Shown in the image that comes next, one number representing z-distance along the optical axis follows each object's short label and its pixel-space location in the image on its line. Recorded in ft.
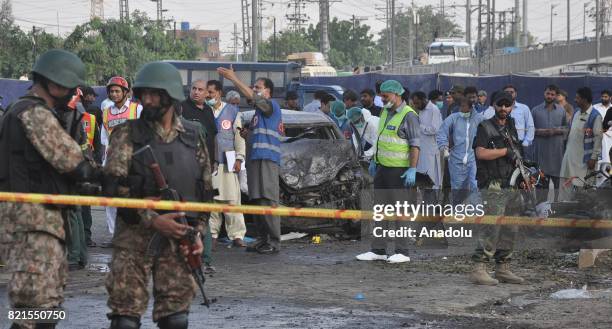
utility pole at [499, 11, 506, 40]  348.92
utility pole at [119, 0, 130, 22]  264.13
